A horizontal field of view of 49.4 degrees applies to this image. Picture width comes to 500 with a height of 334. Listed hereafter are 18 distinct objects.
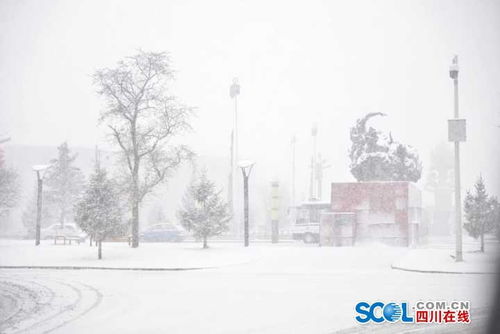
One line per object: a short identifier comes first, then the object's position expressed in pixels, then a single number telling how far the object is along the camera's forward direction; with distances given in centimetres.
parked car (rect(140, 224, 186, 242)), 4350
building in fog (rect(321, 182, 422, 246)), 3164
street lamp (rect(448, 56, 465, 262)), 2070
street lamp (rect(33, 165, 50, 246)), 3139
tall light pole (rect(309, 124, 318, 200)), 7353
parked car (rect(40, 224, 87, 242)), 4268
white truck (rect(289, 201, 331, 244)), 3941
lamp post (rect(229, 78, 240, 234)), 5888
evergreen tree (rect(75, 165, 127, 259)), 2495
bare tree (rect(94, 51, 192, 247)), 3031
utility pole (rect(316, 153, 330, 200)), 6288
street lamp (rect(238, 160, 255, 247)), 2886
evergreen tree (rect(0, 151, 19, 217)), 3986
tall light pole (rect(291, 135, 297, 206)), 7307
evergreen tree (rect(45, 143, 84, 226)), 5388
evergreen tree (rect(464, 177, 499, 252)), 2717
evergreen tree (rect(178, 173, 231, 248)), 2766
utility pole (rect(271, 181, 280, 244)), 3572
